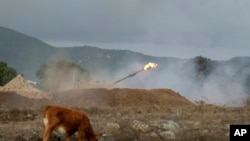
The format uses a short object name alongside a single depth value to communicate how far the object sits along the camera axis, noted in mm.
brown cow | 16281
